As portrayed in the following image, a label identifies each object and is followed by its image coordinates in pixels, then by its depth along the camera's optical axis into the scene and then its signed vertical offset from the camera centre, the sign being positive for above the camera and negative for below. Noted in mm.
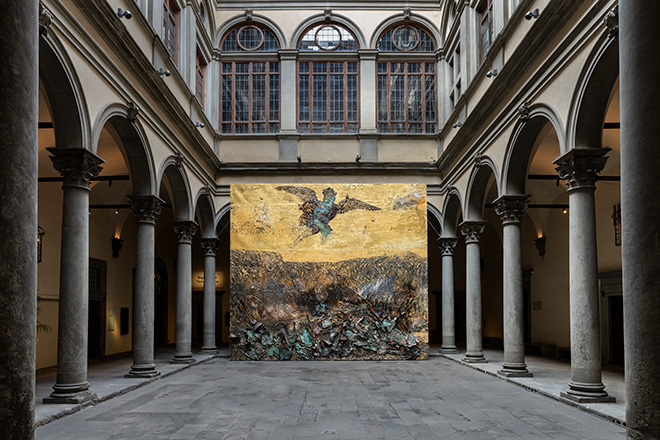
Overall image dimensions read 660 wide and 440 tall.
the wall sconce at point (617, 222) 16141 +894
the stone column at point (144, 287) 14391 -677
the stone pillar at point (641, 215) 3320 +225
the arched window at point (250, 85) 23500 +6579
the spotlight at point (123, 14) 11867 +4696
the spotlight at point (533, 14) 11852 +4650
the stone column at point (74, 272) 10484 -238
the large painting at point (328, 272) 20000 -474
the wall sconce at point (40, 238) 16019 +530
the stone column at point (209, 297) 21641 -1362
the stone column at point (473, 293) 17984 -1035
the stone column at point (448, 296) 21766 -1360
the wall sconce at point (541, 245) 21656 +418
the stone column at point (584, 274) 10406 -295
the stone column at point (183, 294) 18219 -1069
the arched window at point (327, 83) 23625 +6667
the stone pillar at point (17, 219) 2885 +188
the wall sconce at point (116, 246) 21672 +423
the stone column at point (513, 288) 14078 -705
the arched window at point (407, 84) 23531 +6621
